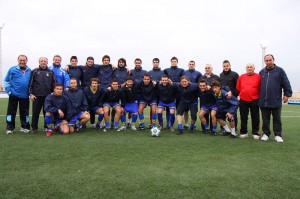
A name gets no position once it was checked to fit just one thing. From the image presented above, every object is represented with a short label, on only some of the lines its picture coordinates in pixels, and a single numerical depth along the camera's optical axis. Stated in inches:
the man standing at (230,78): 257.3
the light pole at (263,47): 737.5
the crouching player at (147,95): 280.4
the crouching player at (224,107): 238.1
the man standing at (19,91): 245.9
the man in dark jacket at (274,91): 218.8
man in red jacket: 232.1
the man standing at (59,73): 273.1
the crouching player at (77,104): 262.0
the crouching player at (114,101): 275.9
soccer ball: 230.2
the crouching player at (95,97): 279.7
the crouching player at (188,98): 264.7
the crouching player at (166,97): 275.3
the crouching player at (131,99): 283.2
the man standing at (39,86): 255.0
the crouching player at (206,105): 254.4
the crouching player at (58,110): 245.6
